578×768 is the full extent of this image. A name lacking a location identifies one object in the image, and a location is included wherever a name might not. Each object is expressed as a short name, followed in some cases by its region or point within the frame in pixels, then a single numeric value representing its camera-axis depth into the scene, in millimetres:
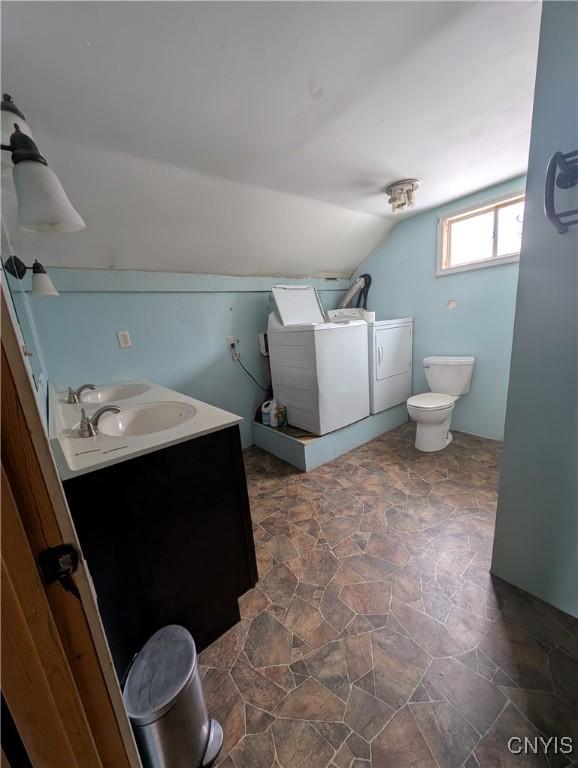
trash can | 735
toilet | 2334
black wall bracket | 821
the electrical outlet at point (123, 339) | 2110
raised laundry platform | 2324
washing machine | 2291
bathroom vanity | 879
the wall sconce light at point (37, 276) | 1420
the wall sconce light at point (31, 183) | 693
